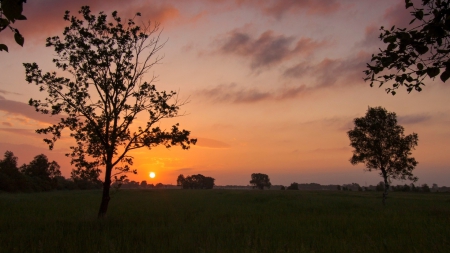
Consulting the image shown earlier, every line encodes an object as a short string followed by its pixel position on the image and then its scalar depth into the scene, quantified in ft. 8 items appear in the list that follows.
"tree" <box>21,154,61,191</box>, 276.60
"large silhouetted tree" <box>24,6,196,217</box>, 55.16
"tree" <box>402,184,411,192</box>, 422.00
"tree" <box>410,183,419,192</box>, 419.05
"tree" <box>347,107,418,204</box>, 112.88
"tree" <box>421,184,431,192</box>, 418.27
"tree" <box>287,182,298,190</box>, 540.11
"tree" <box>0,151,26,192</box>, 209.95
